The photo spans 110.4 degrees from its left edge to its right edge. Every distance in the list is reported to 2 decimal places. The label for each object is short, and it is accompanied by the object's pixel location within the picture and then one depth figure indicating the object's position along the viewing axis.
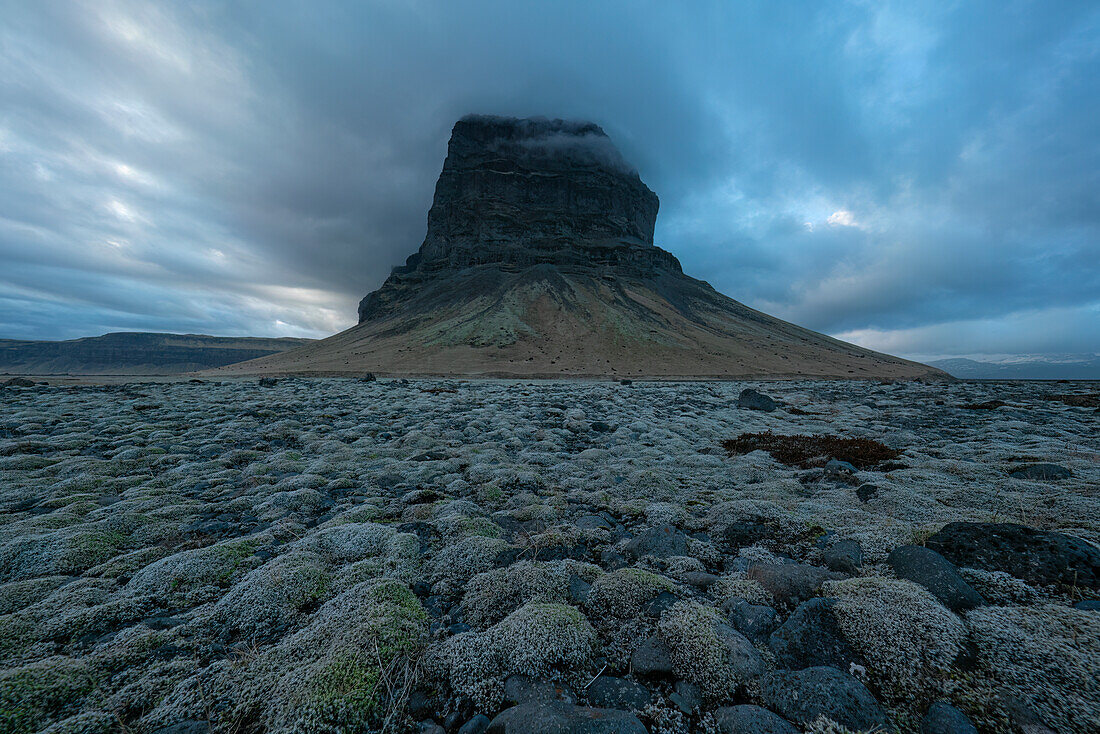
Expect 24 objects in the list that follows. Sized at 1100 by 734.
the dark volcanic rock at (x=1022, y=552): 3.91
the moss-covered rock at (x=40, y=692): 2.65
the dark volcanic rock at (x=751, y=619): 3.62
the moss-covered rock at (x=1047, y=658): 2.58
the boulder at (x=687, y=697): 2.88
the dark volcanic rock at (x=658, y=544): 5.29
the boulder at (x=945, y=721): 2.54
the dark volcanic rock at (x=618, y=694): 2.96
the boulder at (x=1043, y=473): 7.44
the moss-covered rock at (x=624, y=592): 4.04
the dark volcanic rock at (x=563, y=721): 2.64
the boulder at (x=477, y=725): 2.73
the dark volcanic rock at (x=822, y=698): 2.68
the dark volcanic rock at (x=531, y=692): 2.99
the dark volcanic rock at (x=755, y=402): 20.07
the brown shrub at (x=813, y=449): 9.60
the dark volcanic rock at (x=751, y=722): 2.64
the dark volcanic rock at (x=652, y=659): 3.23
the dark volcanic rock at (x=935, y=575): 3.69
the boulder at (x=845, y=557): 4.60
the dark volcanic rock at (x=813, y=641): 3.23
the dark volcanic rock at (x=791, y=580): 4.11
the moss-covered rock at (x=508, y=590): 4.07
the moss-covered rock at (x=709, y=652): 3.06
